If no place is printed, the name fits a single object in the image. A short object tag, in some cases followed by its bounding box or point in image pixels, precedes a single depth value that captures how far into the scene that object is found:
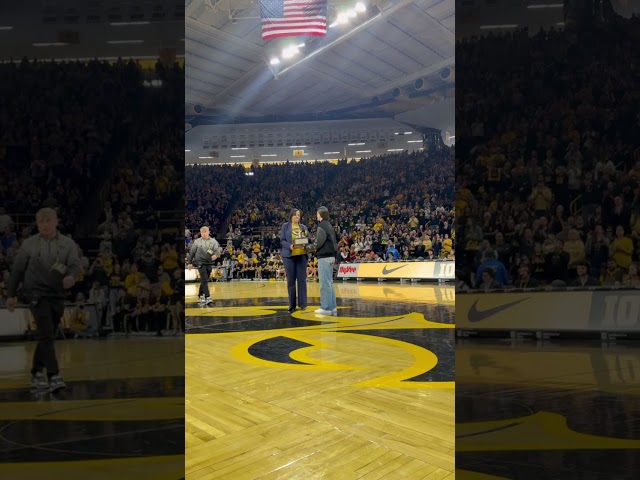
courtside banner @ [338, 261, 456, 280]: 13.20
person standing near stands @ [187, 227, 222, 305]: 8.16
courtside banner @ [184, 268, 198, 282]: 15.25
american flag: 12.09
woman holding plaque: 6.93
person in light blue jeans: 6.80
